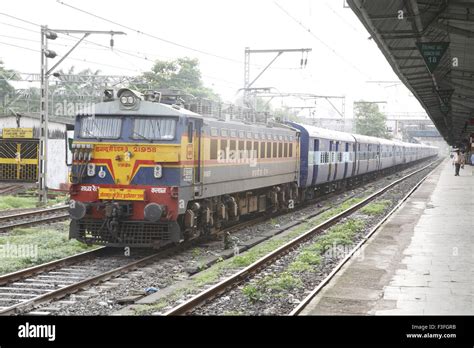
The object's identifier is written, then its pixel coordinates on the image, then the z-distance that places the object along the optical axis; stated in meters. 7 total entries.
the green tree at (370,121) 76.06
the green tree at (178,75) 48.72
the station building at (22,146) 31.89
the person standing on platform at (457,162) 46.84
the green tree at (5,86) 55.15
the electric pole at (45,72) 23.20
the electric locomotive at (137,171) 13.45
